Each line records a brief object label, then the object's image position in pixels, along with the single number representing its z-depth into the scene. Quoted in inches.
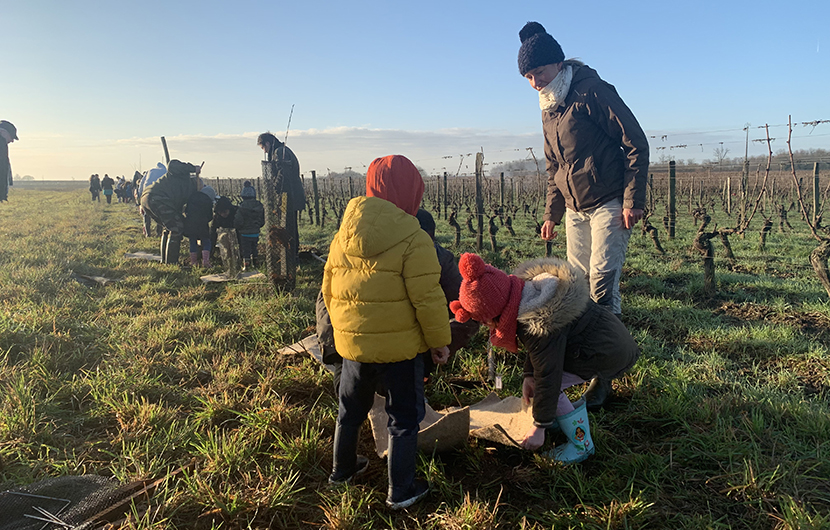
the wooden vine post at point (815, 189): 389.9
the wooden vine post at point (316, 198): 558.3
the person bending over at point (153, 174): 306.7
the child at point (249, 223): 258.8
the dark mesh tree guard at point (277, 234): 197.9
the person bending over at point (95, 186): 992.1
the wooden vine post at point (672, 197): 342.2
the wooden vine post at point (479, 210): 339.3
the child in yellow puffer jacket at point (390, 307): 66.4
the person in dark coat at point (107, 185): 878.4
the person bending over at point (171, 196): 251.9
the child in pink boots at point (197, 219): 261.6
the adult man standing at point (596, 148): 104.9
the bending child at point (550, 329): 73.2
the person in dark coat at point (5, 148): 240.1
